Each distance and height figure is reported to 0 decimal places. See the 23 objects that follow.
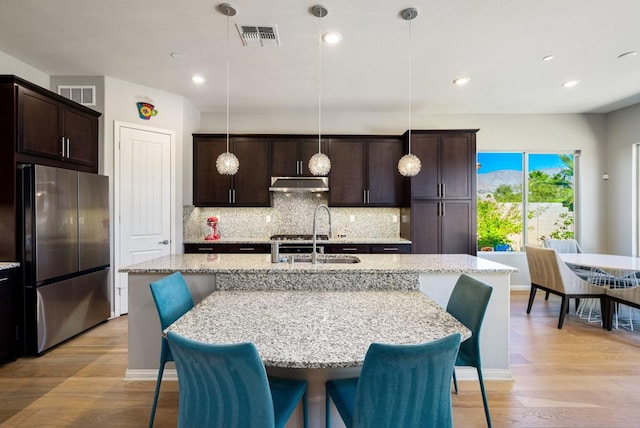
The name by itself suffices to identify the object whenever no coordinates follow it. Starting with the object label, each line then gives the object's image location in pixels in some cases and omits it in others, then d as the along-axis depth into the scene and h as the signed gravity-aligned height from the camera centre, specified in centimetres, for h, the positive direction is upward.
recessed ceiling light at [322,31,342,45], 275 +160
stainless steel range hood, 436 +42
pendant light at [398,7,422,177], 263 +41
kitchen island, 217 -49
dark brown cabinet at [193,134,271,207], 455 +60
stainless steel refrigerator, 272 -37
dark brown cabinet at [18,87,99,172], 275 +83
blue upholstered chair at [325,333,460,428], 101 -58
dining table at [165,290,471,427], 119 -53
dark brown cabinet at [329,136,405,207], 457 +67
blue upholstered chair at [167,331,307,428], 102 -59
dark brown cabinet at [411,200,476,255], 425 -19
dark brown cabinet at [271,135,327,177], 455 +84
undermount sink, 258 -39
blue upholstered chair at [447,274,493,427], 174 -59
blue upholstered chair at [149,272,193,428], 180 -54
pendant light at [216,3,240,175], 261 +42
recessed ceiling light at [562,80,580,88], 377 +160
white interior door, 377 +21
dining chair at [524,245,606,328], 345 -80
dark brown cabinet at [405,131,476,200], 428 +72
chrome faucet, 235 -31
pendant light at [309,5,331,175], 242 +45
